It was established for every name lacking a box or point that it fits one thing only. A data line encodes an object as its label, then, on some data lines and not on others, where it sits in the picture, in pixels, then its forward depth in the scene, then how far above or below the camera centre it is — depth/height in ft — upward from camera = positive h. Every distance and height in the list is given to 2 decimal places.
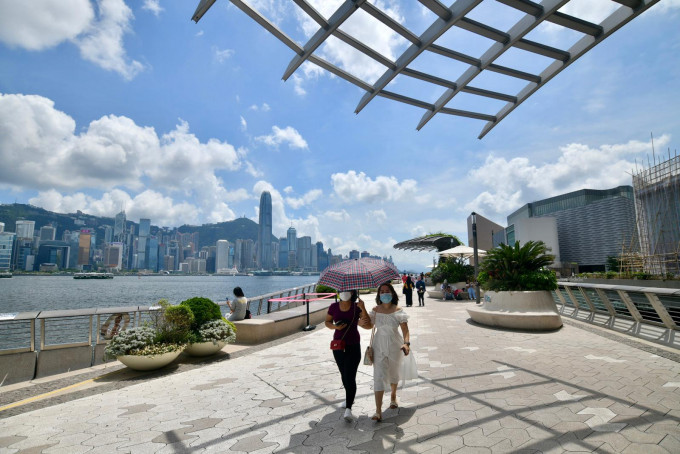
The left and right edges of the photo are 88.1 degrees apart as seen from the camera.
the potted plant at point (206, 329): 24.76 -4.13
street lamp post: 54.80 +3.67
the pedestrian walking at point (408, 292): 57.98 -3.79
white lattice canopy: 13.70 +10.01
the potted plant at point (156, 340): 21.17 -4.23
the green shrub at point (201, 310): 25.59 -2.86
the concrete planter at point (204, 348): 24.64 -5.35
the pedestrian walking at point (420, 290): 55.06 -3.32
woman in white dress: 12.98 -2.86
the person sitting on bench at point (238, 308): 32.53 -3.37
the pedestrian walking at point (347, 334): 13.33 -2.44
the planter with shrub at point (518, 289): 31.22 -2.12
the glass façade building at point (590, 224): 213.87 +27.53
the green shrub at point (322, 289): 62.08 -3.34
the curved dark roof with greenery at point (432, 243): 108.88 +8.48
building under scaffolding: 111.24 +18.40
